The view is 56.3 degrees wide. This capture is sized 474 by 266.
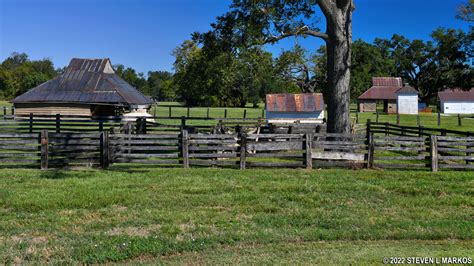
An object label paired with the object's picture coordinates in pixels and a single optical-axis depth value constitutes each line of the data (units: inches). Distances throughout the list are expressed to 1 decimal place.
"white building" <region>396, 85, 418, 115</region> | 2544.3
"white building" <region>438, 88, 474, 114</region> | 3070.9
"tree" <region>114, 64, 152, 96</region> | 5659.5
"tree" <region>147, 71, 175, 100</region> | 5164.4
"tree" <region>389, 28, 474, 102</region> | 3521.2
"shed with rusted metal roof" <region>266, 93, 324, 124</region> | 1322.6
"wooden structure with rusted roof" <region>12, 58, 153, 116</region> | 1332.4
